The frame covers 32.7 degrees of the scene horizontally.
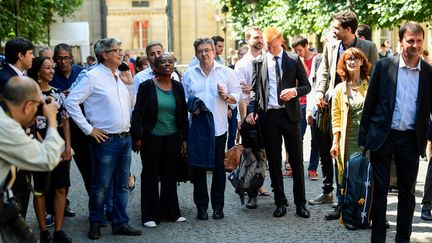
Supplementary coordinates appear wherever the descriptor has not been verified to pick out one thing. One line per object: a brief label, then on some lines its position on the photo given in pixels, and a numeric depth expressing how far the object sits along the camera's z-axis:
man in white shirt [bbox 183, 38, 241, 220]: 8.78
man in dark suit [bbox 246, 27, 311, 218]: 8.77
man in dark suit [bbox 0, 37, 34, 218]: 7.26
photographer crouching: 4.63
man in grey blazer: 8.65
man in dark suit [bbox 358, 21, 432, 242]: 6.72
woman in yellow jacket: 8.08
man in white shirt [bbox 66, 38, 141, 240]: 7.78
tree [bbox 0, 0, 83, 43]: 23.17
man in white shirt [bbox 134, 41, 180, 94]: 9.38
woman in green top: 8.42
